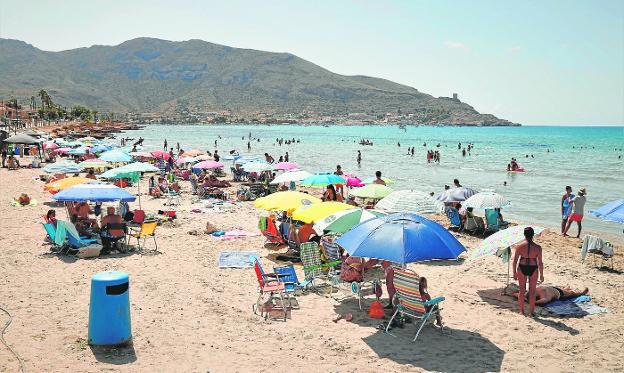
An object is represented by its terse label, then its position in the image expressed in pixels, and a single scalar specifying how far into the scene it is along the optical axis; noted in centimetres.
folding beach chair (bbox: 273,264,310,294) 830
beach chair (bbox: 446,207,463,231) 1436
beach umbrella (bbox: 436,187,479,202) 1395
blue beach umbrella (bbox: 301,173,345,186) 1484
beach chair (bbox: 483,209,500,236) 1405
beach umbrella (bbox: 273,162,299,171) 1996
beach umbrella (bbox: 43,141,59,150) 3312
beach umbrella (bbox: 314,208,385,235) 887
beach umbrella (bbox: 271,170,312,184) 1573
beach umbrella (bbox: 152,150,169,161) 3014
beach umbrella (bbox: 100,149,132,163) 1733
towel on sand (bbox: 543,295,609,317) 790
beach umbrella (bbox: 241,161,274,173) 1973
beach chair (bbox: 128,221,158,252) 1120
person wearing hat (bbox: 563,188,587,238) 1390
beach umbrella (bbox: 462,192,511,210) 1266
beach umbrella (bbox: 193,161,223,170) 2105
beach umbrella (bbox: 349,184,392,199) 1299
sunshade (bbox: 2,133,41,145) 2580
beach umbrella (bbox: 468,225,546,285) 785
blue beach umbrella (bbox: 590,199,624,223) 972
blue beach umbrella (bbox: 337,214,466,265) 662
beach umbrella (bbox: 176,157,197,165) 2559
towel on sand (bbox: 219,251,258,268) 1011
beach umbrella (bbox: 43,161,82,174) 1712
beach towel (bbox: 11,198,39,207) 1616
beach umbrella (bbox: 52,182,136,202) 1045
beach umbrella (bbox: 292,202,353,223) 945
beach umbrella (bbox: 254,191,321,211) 1062
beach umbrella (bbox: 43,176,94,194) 1231
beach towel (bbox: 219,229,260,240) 1280
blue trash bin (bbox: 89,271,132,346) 579
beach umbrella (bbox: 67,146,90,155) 2769
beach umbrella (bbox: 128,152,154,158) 3391
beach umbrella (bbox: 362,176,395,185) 1699
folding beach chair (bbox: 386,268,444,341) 661
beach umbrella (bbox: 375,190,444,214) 993
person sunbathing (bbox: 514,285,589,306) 820
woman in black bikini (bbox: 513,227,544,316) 745
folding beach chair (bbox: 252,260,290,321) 752
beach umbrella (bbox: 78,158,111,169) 1800
